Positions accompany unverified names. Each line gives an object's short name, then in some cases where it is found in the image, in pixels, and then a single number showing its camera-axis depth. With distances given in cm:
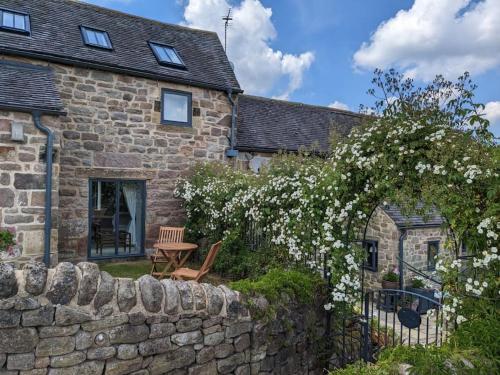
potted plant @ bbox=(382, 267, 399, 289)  1135
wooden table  751
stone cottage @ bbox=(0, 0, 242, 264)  702
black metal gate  402
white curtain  977
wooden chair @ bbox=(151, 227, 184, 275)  920
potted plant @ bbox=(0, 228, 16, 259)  676
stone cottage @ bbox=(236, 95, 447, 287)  1152
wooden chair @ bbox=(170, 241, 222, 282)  641
